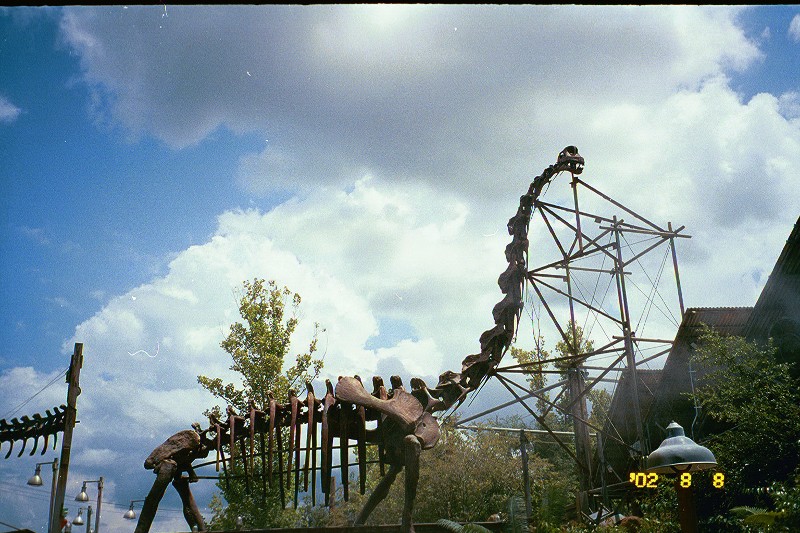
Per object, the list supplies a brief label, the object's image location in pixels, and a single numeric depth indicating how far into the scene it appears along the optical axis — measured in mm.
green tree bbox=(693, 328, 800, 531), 13633
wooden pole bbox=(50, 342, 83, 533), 13578
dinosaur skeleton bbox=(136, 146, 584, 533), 10891
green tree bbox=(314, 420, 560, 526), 27047
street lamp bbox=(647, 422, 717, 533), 8500
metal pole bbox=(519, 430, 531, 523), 16234
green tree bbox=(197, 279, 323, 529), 22359
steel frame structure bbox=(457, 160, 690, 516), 15477
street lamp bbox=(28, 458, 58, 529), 20172
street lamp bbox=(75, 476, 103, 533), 24555
